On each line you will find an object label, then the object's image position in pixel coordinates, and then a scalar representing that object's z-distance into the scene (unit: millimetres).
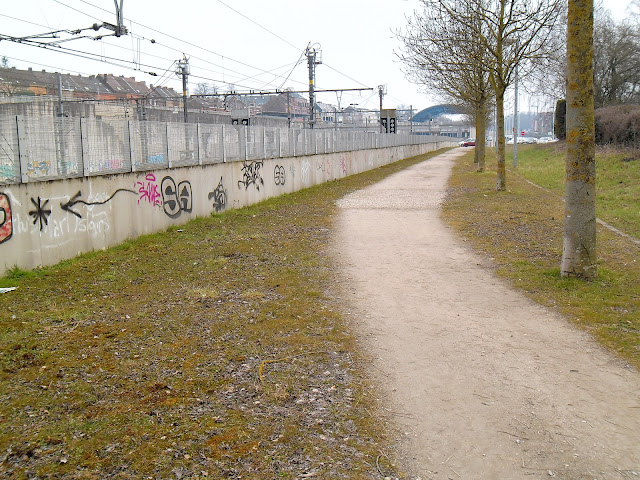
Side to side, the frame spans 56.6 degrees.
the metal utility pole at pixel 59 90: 21459
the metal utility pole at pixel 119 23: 15469
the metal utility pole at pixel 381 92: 53972
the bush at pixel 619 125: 28328
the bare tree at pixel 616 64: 41719
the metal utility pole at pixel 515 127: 34756
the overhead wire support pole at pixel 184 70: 39125
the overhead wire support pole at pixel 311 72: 36906
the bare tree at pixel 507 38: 17984
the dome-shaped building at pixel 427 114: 124188
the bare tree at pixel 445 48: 18906
